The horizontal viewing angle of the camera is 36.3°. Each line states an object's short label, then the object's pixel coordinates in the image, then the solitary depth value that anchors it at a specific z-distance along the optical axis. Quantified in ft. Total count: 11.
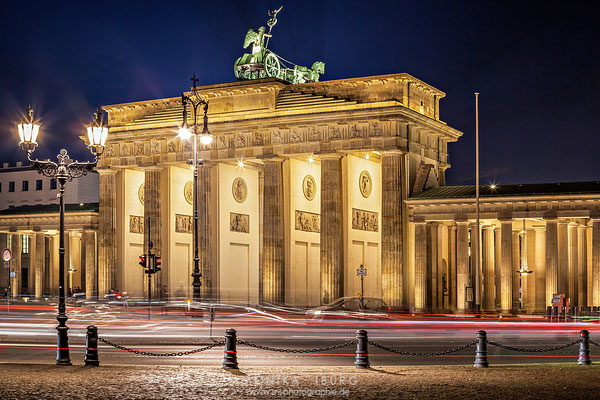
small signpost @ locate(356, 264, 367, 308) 197.98
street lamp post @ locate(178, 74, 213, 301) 141.17
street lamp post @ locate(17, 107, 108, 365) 94.23
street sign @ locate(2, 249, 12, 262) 183.34
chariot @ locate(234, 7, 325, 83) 234.79
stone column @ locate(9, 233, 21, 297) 296.92
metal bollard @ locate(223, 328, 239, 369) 87.86
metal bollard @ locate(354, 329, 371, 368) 87.20
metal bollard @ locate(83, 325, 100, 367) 90.12
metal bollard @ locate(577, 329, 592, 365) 93.56
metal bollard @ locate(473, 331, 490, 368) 89.97
